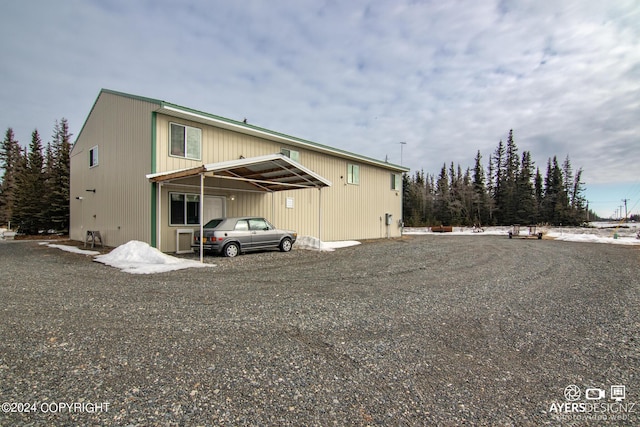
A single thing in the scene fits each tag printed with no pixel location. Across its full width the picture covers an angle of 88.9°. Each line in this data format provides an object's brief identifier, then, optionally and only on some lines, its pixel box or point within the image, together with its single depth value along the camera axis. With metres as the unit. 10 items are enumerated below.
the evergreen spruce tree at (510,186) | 47.50
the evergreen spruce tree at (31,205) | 23.44
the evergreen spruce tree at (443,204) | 46.32
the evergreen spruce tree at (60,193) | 22.91
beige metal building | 10.65
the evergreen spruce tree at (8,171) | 32.44
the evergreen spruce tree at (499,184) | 49.28
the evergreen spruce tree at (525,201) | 46.19
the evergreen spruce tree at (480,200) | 48.54
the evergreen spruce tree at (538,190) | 48.28
